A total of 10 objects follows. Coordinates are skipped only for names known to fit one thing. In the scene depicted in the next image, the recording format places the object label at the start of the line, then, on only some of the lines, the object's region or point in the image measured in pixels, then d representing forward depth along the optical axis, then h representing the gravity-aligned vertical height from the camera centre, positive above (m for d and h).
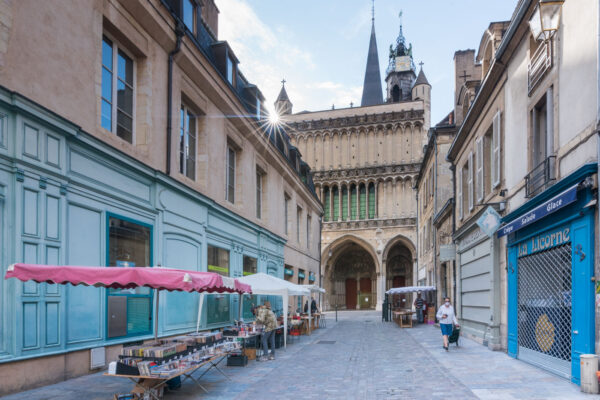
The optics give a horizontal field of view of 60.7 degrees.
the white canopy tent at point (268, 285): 14.01 -1.43
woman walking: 13.66 -2.26
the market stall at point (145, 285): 6.59 -0.80
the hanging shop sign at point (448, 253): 19.62 -0.70
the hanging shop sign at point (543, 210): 8.09 +0.45
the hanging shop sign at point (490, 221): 12.88 +0.35
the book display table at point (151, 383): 7.09 -2.15
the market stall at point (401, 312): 23.76 -3.97
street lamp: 8.72 +3.83
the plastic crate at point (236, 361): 11.41 -2.84
